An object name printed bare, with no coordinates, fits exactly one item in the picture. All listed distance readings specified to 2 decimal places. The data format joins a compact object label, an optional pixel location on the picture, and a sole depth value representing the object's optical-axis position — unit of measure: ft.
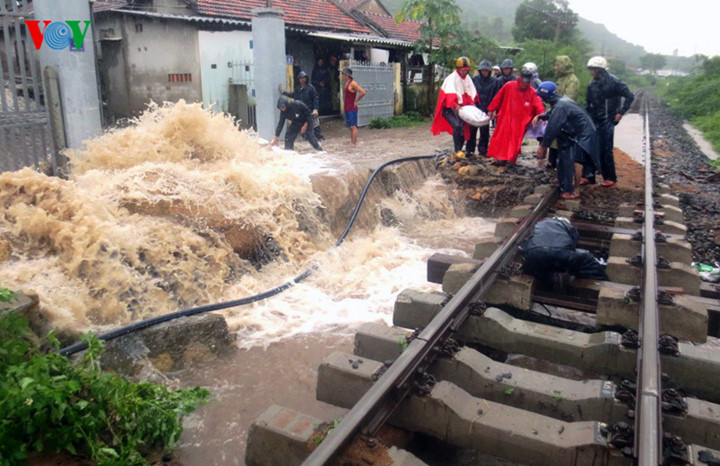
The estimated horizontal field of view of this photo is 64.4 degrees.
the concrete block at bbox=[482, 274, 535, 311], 15.19
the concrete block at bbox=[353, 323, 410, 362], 11.95
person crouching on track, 15.55
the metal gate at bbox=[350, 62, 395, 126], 55.77
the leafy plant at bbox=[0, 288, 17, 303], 10.46
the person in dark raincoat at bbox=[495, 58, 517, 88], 34.12
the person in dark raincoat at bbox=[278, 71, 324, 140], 36.06
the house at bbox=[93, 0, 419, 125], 48.16
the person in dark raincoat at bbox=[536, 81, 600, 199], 25.59
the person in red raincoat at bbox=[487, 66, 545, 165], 29.76
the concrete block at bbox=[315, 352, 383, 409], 10.68
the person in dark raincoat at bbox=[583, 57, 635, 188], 28.07
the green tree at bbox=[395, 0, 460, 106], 62.28
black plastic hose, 13.57
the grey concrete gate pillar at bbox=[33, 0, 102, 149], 22.43
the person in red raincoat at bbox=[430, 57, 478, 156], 32.58
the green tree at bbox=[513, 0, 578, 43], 156.66
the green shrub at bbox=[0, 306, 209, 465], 8.76
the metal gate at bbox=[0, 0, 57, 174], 20.36
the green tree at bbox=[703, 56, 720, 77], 124.16
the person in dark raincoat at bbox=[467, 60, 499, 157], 34.27
